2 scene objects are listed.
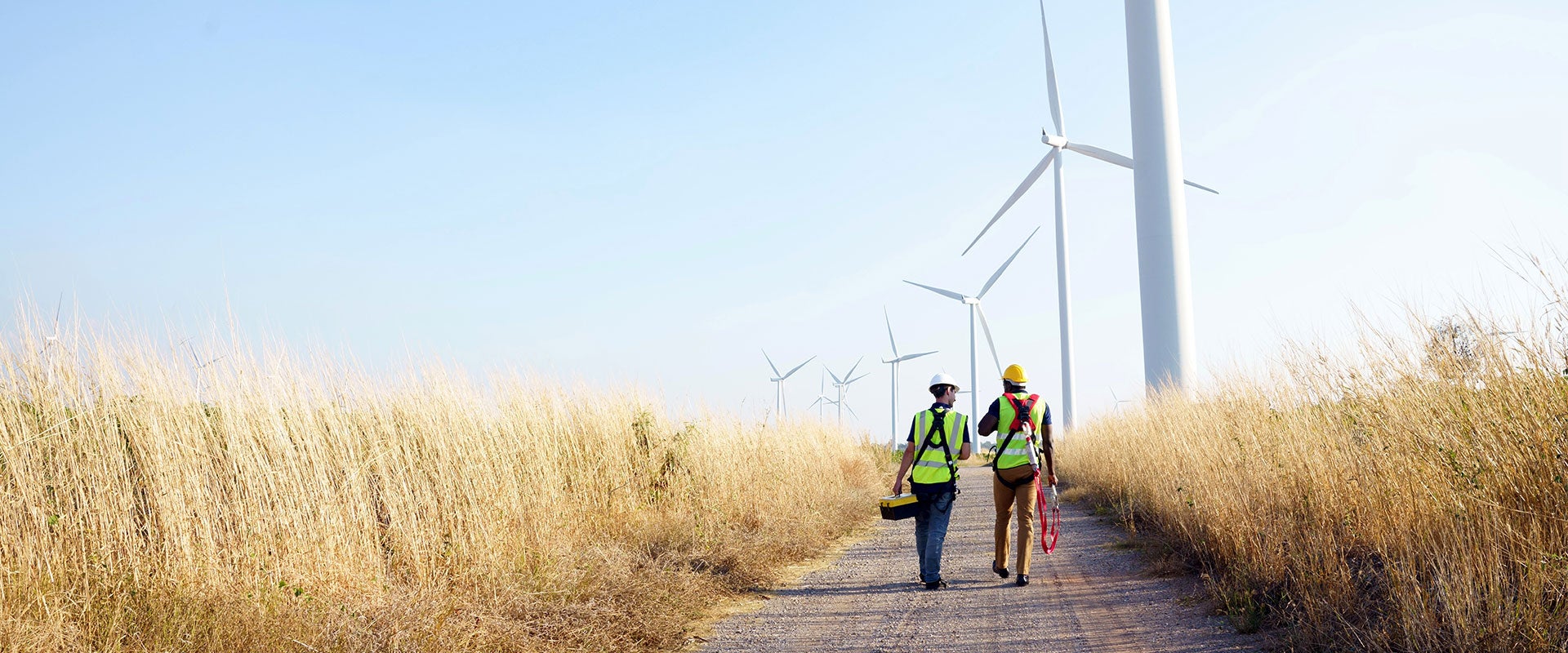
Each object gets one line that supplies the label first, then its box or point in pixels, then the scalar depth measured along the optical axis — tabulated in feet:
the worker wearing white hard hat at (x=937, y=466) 27.02
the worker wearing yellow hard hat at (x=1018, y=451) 27.50
